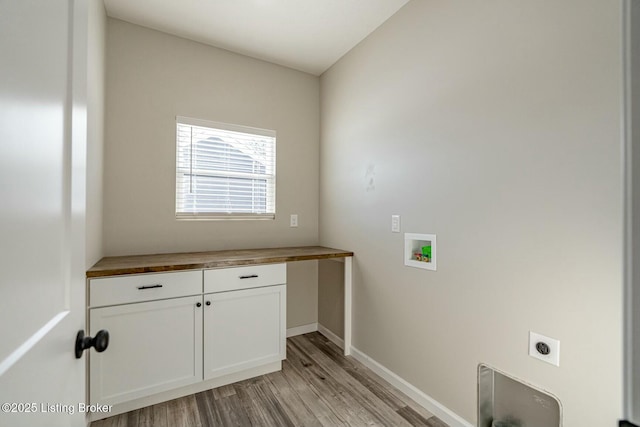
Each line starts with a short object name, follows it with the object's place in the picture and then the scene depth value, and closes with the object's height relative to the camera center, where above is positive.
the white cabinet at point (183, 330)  1.79 -0.81
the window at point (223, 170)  2.59 +0.39
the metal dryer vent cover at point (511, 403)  1.40 -0.96
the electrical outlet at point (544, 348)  1.32 -0.61
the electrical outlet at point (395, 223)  2.18 -0.07
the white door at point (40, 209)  0.46 +0.00
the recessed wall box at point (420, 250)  1.92 -0.25
